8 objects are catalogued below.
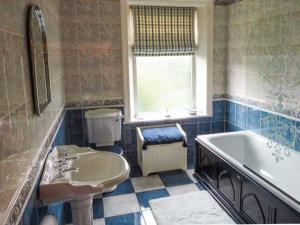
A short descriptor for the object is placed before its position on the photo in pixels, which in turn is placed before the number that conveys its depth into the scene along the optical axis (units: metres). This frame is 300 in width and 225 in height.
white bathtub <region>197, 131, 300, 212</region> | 2.28
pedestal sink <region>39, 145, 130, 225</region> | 1.45
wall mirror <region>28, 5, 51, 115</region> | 1.45
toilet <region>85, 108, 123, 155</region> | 3.19
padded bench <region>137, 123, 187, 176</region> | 3.34
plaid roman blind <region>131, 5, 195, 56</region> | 3.54
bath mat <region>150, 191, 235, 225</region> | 2.42
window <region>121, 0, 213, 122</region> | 3.53
